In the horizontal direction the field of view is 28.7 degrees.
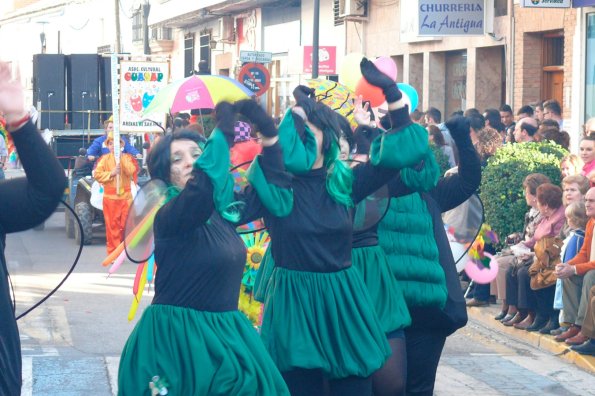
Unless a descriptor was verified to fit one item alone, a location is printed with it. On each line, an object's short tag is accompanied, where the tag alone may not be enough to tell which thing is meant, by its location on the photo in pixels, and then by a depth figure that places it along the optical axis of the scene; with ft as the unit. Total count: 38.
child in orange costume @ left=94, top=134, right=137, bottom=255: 51.26
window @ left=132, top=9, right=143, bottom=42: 162.75
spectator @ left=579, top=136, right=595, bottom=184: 35.63
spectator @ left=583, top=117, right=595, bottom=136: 38.90
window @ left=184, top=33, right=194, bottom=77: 152.55
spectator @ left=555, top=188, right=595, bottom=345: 29.78
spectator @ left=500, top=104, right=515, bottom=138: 54.75
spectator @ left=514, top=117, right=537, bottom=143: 43.62
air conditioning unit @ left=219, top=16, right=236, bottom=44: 133.80
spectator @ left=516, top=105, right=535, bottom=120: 50.00
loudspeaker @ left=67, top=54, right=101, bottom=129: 74.02
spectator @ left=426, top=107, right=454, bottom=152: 55.70
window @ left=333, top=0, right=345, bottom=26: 97.88
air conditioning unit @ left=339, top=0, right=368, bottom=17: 94.43
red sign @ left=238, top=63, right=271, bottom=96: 67.62
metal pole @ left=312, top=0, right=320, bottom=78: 83.92
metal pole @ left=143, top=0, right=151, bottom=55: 123.07
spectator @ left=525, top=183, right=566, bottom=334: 32.07
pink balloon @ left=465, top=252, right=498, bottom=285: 23.34
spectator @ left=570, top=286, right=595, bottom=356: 29.22
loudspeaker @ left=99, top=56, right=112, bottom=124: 75.15
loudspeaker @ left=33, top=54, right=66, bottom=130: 73.72
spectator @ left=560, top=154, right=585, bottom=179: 34.81
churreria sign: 67.41
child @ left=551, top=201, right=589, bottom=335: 31.01
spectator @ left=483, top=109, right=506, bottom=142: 50.36
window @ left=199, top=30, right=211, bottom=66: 144.36
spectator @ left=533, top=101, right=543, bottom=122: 50.77
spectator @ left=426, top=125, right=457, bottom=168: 41.34
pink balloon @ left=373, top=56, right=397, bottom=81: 22.11
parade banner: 59.26
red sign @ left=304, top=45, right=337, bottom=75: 89.40
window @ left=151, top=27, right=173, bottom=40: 162.01
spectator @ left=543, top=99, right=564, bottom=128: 49.88
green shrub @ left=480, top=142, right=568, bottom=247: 36.27
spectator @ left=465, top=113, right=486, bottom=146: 42.22
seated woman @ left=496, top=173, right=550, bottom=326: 33.27
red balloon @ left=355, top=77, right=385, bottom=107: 20.71
